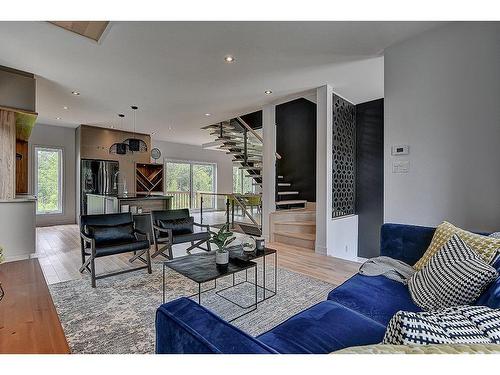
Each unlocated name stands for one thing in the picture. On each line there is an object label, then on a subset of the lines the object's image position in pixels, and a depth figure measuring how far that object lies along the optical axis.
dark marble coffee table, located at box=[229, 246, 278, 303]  2.64
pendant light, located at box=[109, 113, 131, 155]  5.08
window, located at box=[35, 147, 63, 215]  7.21
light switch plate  3.09
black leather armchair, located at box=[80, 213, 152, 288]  3.13
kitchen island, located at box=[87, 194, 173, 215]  5.00
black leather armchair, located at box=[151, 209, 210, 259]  3.88
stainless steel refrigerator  7.18
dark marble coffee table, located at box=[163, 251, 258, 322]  2.16
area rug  1.97
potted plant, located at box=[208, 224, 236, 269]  2.37
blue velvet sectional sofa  0.86
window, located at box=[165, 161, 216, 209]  10.07
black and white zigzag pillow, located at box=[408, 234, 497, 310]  1.42
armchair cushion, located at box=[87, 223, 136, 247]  3.31
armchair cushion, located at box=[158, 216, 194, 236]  4.04
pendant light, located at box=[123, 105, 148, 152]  5.03
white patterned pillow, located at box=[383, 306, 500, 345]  0.71
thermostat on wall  3.07
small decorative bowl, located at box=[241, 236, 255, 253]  2.78
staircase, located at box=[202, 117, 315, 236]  6.13
